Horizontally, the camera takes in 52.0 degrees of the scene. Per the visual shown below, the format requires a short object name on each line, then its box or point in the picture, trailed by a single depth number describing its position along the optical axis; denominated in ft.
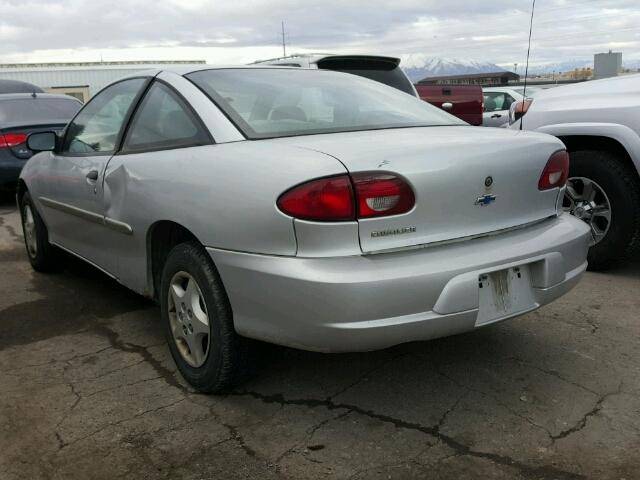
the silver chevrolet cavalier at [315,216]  7.63
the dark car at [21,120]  25.05
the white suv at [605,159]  14.70
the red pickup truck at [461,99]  37.35
